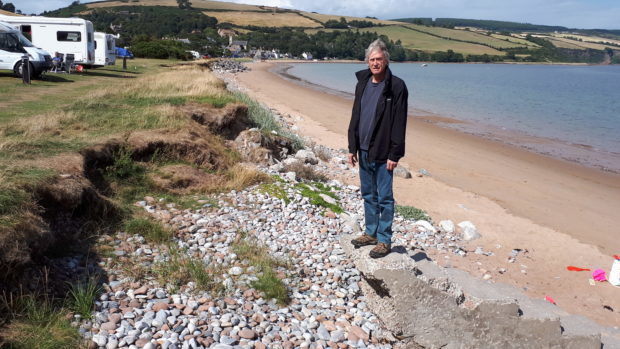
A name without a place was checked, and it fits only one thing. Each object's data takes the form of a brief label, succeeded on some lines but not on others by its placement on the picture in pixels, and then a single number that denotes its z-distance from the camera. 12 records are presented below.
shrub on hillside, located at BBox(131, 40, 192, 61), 50.41
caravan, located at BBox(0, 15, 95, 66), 25.94
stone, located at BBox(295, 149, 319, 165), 11.96
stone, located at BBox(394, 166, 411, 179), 12.83
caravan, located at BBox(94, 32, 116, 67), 29.59
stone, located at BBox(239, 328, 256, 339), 4.51
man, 4.98
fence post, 17.05
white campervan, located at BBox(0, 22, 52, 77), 18.98
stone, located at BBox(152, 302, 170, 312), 4.66
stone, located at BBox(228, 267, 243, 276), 5.68
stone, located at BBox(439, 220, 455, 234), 8.94
